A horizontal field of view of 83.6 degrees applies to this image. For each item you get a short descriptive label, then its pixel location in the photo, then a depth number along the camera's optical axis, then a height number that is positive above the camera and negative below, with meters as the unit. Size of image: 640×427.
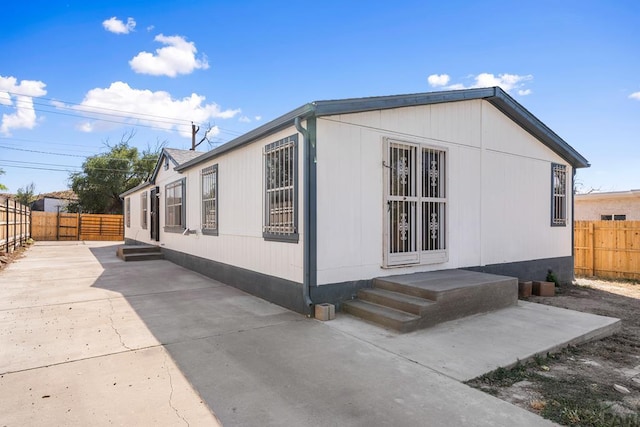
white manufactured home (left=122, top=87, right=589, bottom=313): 5.00 +0.30
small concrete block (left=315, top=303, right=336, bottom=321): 4.68 -1.30
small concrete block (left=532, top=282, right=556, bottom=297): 7.04 -1.49
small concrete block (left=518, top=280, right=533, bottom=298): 6.86 -1.46
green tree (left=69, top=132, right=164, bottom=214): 25.83 +2.73
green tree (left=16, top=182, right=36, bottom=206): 30.00 +1.69
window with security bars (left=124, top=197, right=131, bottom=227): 16.80 +0.17
